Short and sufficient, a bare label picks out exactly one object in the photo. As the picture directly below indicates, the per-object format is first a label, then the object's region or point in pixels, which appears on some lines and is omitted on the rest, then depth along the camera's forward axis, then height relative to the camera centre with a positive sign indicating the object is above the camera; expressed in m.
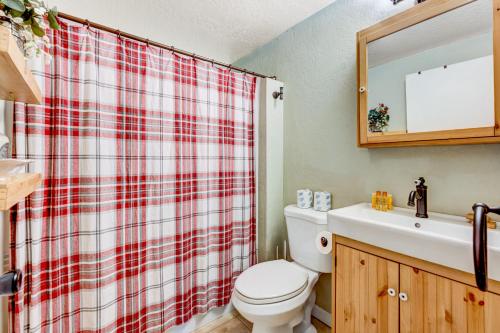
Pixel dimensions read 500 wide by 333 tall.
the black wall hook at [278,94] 1.95 +0.57
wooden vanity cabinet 0.84 -0.54
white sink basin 0.84 -0.29
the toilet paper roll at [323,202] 1.63 -0.25
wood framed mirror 1.04 +0.43
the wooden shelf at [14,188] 0.43 -0.04
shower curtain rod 1.16 +0.71
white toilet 1.29 -0.68
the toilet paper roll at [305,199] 1.73 -0.24
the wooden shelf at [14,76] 0.46 +0.22
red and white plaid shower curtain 1.15 -0.13
